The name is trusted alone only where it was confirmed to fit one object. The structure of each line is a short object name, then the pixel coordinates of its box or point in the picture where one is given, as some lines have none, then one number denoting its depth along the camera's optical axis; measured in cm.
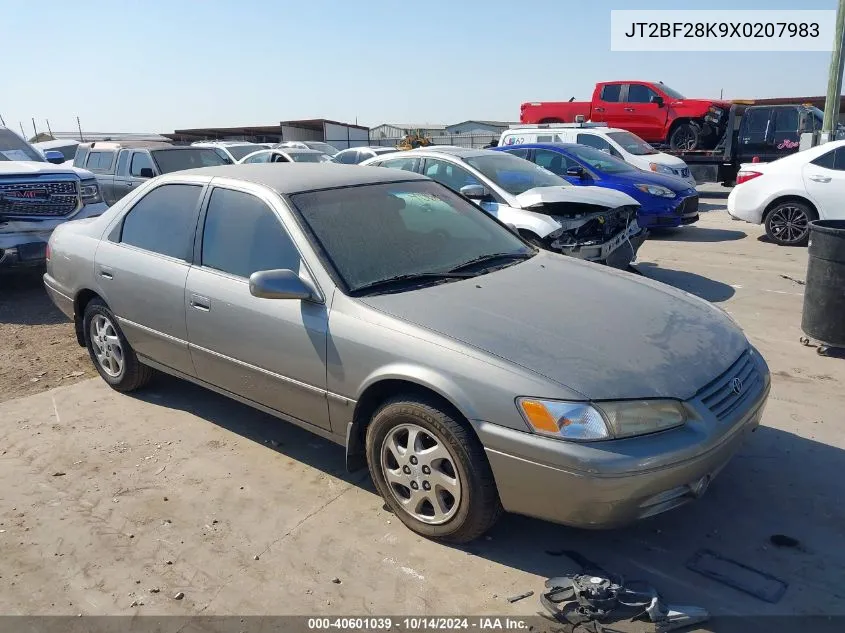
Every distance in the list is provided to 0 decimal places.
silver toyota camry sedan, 281
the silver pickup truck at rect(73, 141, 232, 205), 1183
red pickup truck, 1808
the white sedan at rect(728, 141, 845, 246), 944
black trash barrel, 528
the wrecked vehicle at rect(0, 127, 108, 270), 771
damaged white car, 723
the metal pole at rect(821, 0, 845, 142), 1327
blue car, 1064
